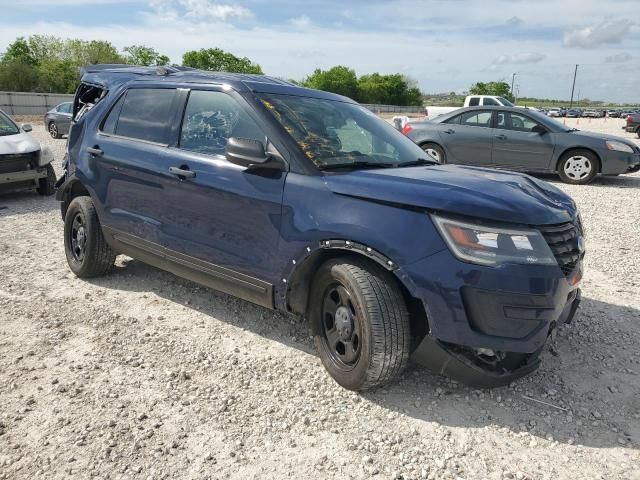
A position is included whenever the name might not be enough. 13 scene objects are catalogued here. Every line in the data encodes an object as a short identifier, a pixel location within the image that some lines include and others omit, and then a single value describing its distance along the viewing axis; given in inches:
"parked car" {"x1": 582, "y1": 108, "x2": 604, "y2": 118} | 2982.3
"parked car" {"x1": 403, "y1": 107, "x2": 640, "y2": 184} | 392.5
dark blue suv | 102.3
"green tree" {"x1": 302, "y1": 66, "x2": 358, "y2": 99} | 3937.0
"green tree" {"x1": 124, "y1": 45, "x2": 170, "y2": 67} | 3122.5
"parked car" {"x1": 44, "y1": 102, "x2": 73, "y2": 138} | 791.1
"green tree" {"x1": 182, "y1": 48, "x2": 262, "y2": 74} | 3737.7
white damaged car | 315.3
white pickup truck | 858.8
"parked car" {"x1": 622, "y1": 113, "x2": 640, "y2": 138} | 914.7
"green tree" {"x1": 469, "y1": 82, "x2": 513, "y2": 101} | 4808.1
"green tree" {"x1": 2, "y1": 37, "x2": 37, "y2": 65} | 2723.9
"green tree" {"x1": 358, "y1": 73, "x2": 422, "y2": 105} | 4111.7
